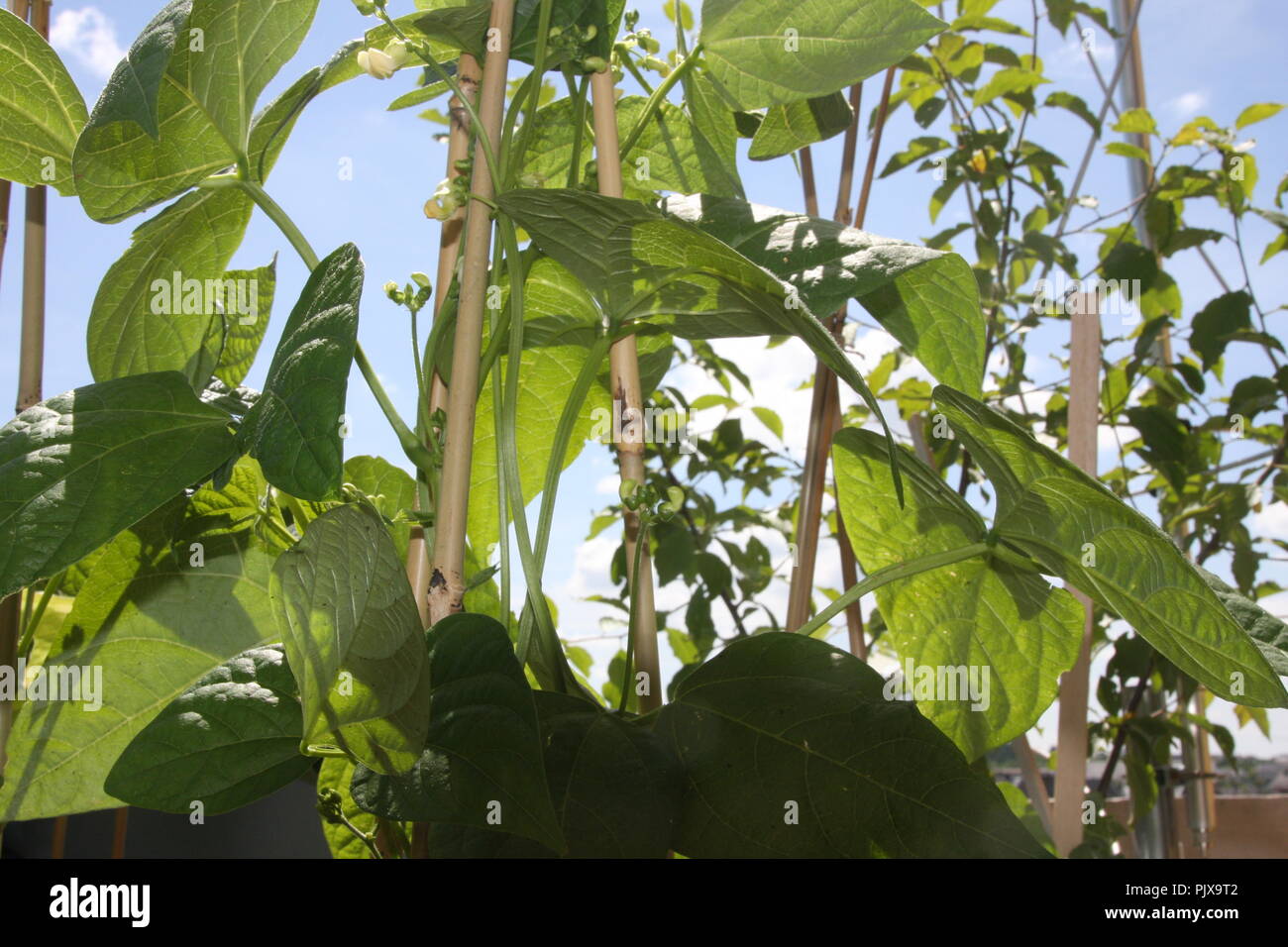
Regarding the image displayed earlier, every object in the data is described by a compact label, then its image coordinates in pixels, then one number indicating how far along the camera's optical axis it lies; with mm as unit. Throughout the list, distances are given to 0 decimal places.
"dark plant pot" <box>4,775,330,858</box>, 1214
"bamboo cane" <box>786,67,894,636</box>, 531
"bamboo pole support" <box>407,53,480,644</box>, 409
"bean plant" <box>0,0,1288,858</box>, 319
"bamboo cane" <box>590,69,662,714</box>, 428
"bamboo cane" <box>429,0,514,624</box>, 357
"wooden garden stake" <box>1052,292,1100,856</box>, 627
